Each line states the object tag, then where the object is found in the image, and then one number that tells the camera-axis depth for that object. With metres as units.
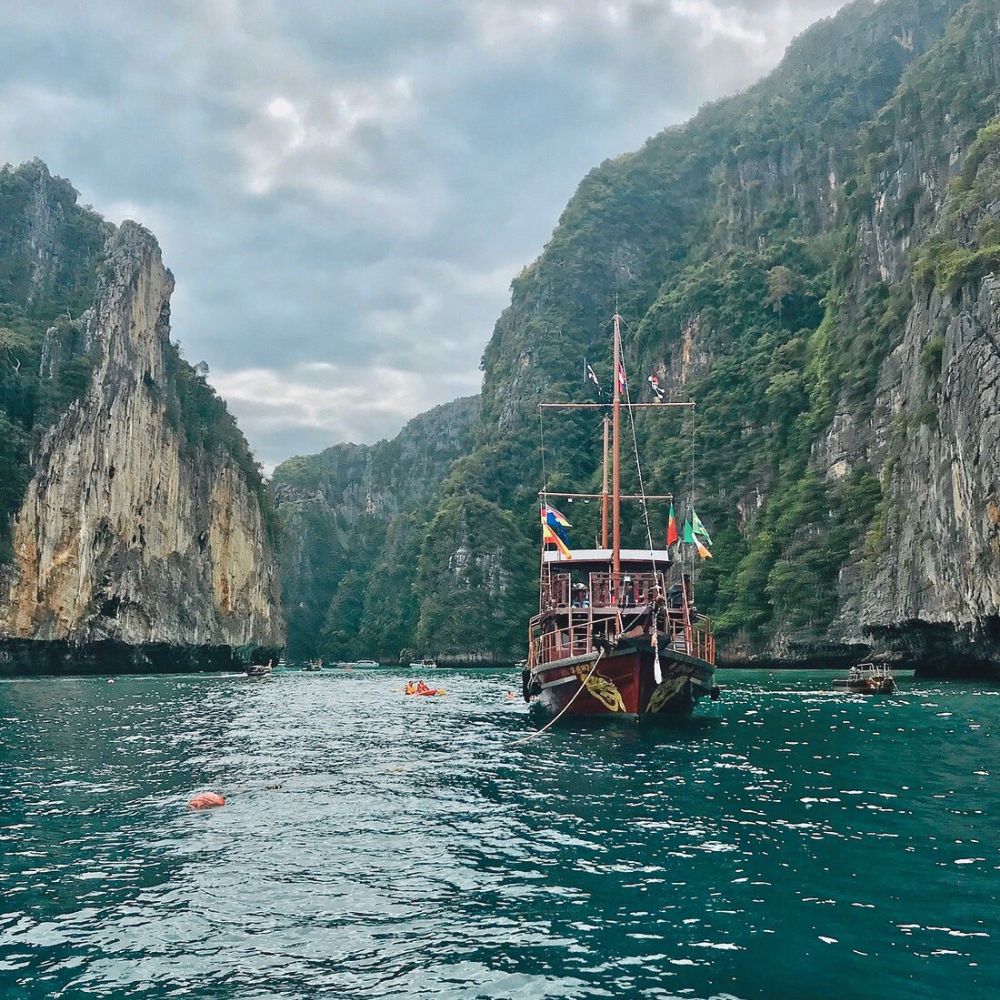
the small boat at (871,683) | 39.00
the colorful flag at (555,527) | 29.09
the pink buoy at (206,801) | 14.81
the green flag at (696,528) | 30.17
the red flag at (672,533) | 30.35
